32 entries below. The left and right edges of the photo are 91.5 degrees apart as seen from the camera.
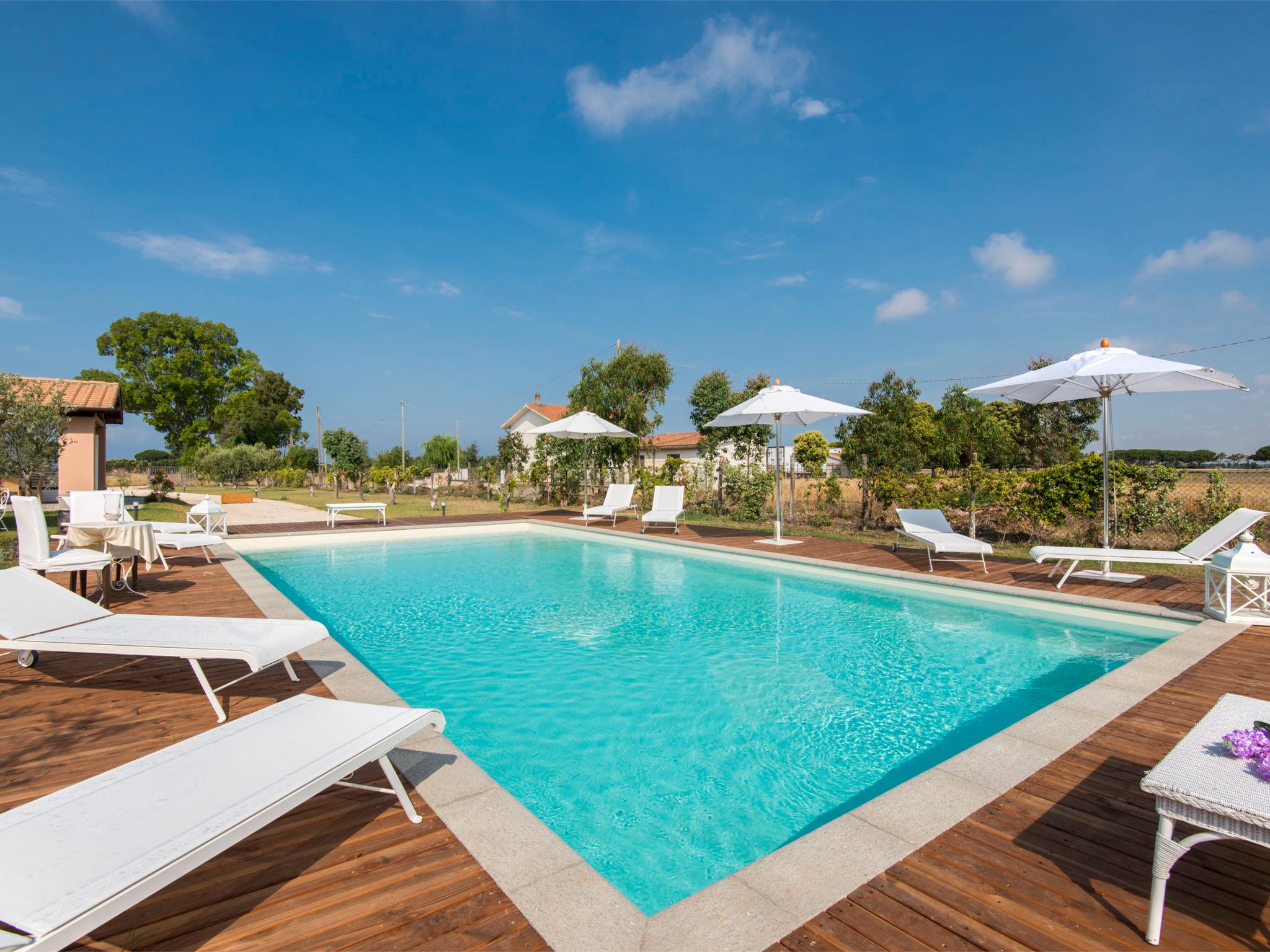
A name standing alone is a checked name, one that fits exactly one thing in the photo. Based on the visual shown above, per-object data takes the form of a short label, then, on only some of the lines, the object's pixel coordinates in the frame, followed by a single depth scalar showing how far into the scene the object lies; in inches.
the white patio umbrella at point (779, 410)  419.2
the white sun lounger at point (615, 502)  560.4
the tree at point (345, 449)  1258.0
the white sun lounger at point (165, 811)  56.4
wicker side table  64.0
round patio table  235.1
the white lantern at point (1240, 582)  204.5
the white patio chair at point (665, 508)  492.7
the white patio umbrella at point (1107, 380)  265.6
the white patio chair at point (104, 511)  292.5
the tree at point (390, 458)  1278.3
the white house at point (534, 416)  1510.8
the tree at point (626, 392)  708.7
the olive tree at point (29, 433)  480.1
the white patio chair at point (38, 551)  206.8
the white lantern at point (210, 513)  399.9
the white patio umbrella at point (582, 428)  560.4
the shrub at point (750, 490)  554.6
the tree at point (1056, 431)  1079.0
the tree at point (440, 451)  1871.3
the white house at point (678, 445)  1519.4
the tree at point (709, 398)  798.5
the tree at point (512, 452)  937.5
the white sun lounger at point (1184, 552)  231.9
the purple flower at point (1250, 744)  72.9
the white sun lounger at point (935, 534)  313.4
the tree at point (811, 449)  1195.9
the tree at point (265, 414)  1699.1
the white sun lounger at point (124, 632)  133.1
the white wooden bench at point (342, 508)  507.6
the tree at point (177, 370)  1536.7
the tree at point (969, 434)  1124.5
